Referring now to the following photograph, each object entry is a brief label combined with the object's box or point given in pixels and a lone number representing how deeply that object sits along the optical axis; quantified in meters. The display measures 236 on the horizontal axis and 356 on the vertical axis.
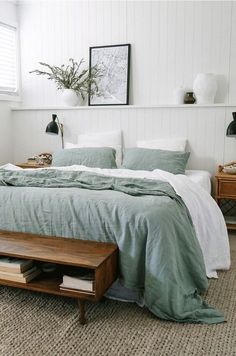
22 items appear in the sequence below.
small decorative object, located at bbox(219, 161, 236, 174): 3.52
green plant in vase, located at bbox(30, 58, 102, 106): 4.31
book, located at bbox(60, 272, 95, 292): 1.89
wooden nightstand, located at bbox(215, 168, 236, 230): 3.40
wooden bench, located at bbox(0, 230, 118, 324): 1.88
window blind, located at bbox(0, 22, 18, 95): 4.46
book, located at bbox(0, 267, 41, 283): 2.05
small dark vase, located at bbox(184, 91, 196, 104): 3.89
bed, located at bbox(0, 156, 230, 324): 1.98
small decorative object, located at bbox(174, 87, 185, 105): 3.89
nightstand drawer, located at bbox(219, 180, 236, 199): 3.41
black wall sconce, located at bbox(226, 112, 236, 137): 3.54
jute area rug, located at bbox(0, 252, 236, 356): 1.76
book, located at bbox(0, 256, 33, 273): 2.04
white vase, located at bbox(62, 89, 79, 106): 4.31
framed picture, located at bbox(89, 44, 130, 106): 4.18
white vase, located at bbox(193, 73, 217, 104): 3.72
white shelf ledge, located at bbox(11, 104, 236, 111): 3.81
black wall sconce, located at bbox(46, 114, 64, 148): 4.25
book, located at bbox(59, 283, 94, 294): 1.90
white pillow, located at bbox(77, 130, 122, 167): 4.08
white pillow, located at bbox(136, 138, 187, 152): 3.82
